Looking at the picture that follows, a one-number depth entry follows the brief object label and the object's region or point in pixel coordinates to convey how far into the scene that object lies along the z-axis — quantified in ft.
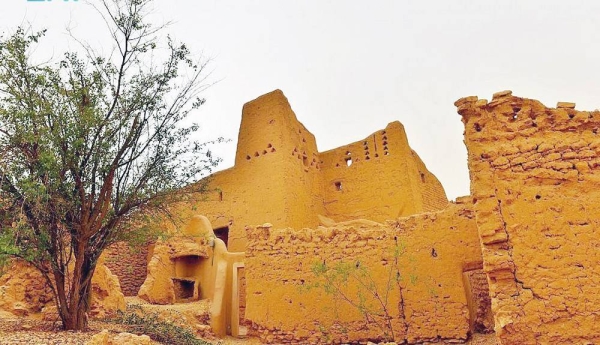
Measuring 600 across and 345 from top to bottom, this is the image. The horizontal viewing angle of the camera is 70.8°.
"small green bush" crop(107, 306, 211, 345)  25.02
